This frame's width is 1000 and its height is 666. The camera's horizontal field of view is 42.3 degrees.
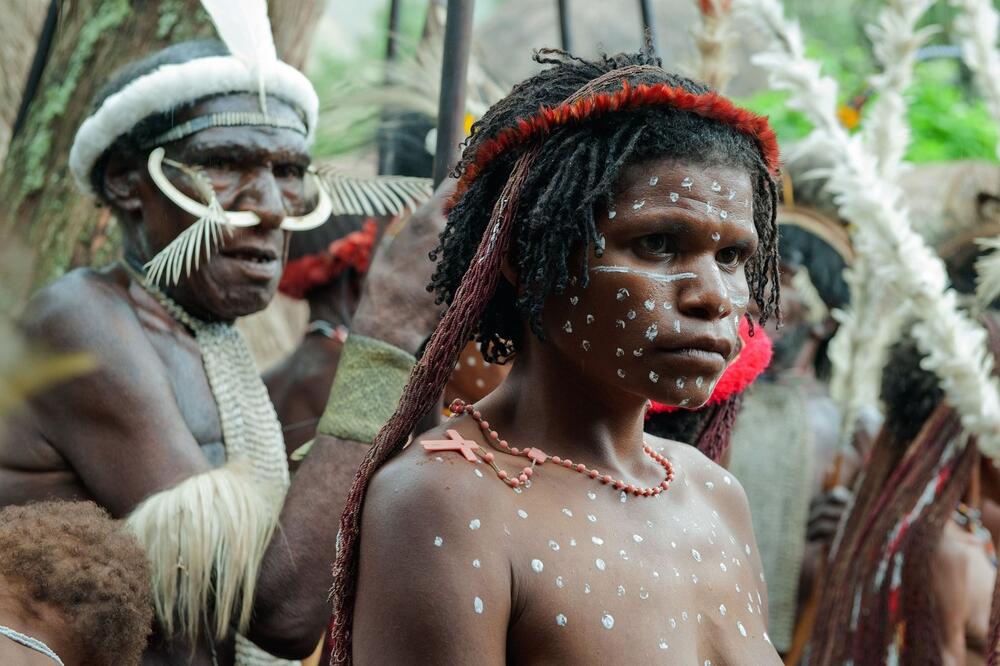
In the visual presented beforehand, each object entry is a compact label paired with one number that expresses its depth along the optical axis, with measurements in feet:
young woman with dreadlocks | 6.13
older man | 8.55
